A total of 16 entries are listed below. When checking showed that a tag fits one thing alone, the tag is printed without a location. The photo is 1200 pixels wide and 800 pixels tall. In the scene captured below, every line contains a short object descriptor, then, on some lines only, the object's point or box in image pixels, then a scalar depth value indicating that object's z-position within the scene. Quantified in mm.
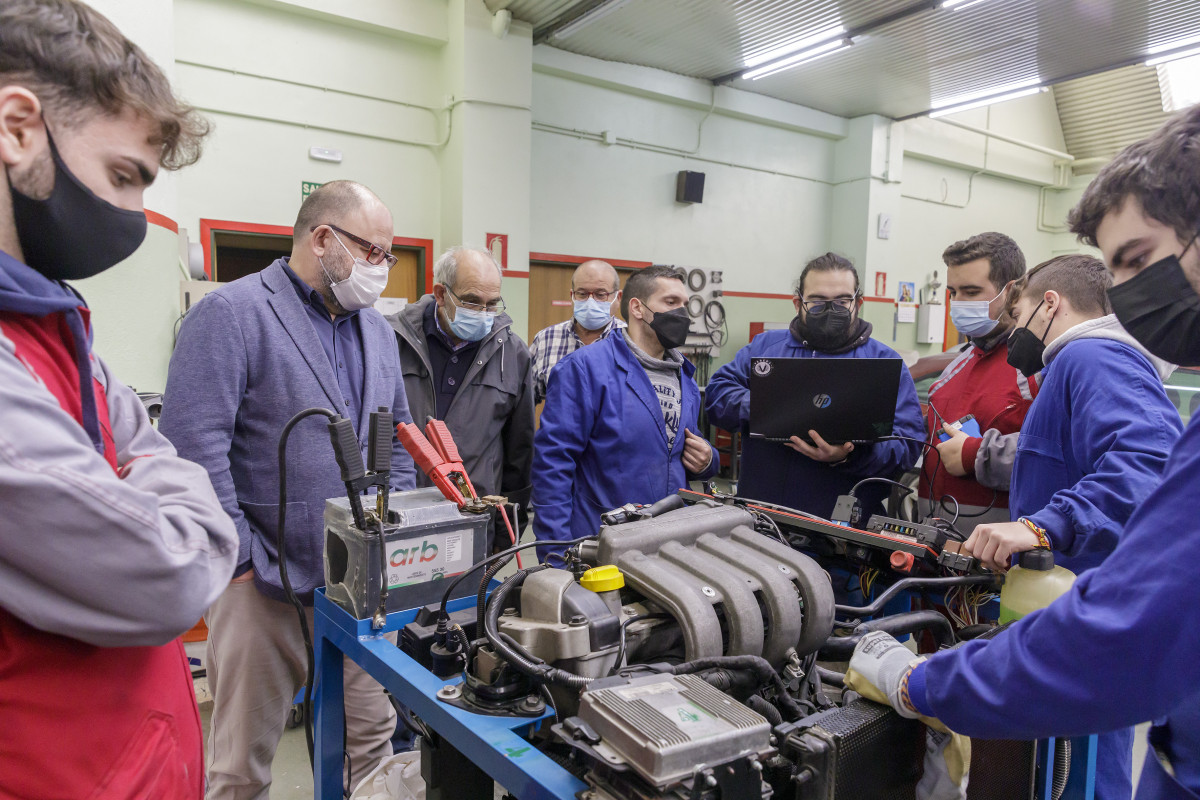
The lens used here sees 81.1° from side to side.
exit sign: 4414
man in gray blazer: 1371
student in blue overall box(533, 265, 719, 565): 1949
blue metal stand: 765
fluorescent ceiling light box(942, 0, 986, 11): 4625
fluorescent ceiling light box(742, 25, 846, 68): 5090
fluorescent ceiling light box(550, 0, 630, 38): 4488
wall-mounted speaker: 6043
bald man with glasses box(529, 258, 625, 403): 3221
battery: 1095
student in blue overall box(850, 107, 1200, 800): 659
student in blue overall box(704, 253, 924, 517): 2023
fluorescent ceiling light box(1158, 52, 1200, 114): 6988
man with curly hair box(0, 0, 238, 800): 577
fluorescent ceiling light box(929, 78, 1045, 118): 6086
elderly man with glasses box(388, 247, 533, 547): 2246
